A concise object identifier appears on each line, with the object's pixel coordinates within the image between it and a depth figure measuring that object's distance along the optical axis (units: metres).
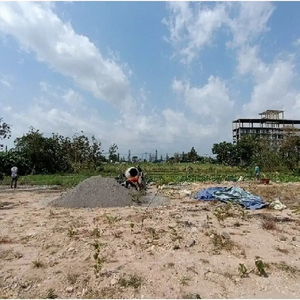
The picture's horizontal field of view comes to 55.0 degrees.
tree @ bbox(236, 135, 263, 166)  45.03
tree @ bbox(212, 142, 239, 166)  49.74
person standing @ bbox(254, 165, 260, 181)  22.50
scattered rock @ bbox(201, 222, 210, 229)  6.88
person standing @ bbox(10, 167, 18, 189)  16.72
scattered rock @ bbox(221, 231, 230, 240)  6.00
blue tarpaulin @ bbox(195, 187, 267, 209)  10.21
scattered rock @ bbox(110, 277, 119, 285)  3.92
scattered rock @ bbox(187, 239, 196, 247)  5.47
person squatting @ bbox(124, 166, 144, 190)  13.81
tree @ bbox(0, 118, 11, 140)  22.12
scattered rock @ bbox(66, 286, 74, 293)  3.73
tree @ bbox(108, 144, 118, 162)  43.11
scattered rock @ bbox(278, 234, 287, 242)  5.98
